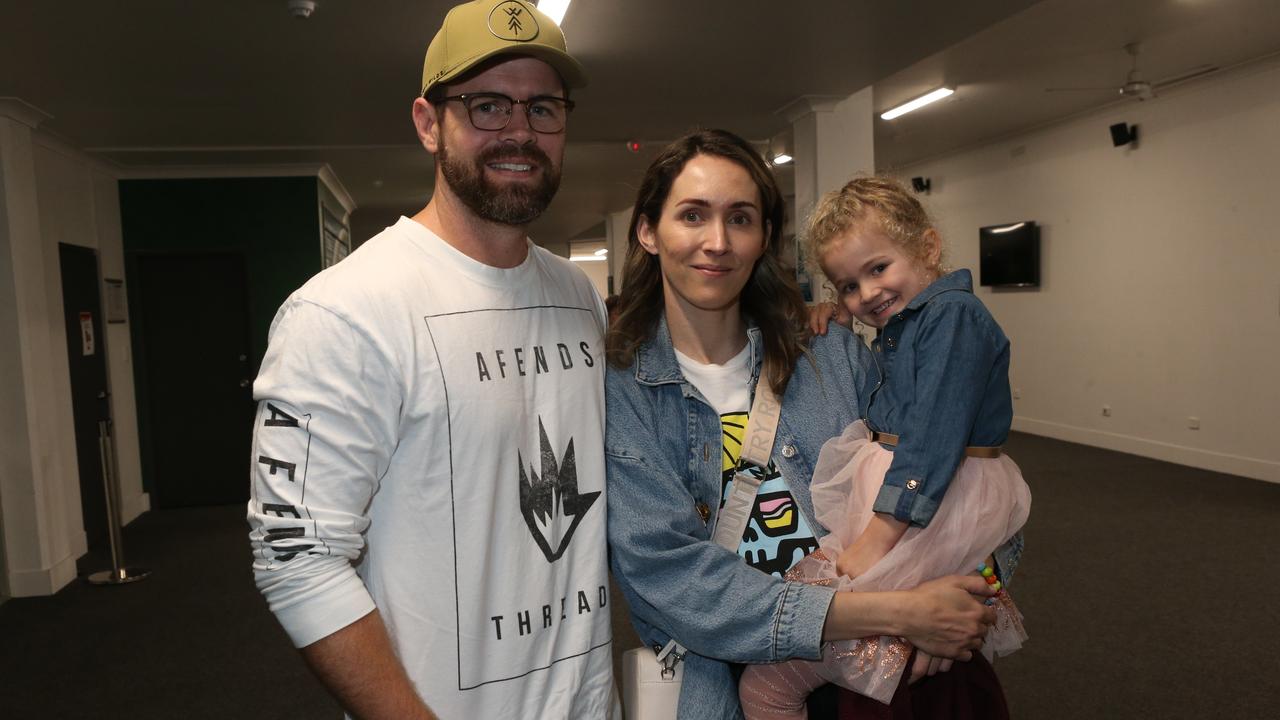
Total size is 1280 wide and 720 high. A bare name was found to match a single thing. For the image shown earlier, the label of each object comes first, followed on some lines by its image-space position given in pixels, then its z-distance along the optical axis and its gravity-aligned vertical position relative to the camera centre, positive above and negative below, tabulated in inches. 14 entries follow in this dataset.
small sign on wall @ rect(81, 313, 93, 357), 249.8 +2.6
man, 45.9 -7.0
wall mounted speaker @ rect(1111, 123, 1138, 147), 316.8 +60.8
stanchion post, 215.8 -47.4
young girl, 58.7 -13.6
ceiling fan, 265.7 +70.0
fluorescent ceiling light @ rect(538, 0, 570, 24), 155.2 +59.1
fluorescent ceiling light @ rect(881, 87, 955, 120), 291.4 +72.9
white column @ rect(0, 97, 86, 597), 201.8 -12.4
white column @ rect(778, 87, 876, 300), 237.5 +47.7
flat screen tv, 374.6 +20.4
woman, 54.3 -8.5
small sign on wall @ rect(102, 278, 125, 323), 283.7 +14.2
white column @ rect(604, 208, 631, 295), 560.5 +58.3
